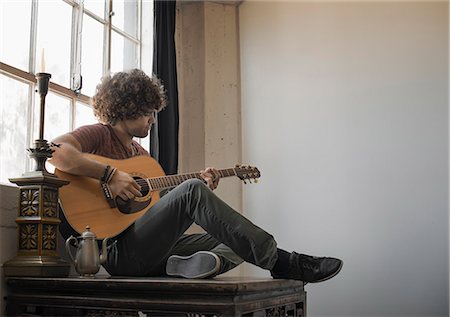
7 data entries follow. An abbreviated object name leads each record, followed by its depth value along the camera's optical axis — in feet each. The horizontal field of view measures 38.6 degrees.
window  8.80
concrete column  13.01
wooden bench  6.31
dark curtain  12.00
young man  6.91
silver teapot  7.38
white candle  7.68
